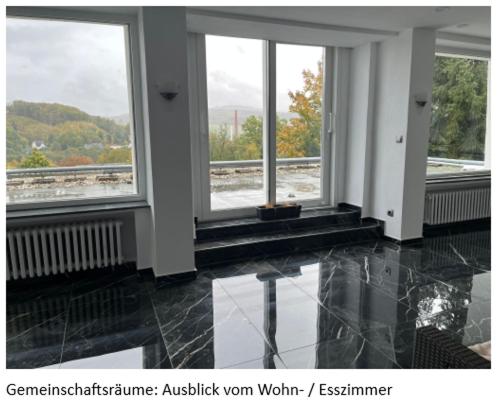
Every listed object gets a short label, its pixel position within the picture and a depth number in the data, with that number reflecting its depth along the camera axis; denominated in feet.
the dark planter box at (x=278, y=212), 15.28
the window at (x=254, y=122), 14.48
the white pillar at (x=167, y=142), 10.54
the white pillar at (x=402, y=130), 14.10
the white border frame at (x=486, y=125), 16.94
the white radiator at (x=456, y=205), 16.88
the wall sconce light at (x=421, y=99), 14.17
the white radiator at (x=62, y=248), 11.09
